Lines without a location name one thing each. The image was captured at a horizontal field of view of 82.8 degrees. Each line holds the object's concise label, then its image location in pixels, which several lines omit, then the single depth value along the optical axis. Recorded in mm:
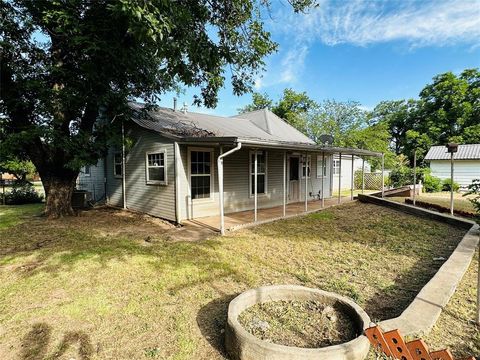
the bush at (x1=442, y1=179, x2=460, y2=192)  20516
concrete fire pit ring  2162
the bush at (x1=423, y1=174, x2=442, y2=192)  19969
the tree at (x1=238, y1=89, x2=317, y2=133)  29328
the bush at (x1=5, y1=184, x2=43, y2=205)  13060
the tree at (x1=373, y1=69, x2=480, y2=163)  29078
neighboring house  21578
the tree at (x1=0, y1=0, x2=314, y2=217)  6234
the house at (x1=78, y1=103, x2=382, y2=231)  8352
